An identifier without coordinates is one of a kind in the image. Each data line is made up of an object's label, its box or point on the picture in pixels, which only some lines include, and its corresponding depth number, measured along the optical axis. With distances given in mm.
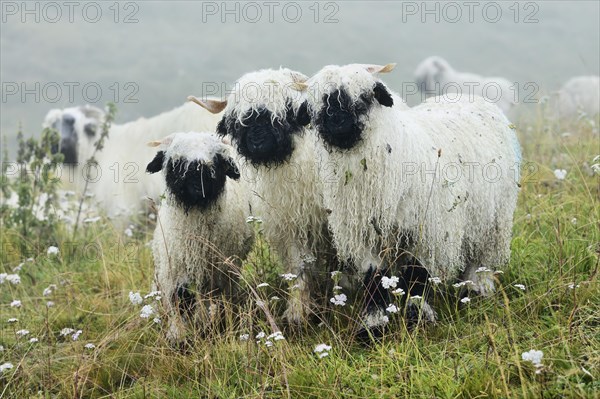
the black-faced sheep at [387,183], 4309
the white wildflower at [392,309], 3711
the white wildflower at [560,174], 4907
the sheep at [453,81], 14320
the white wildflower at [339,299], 3933
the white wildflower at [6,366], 4074
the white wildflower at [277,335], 3529
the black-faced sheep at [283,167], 4738
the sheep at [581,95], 14266
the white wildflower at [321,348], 3416
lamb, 4840
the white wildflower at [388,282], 3771
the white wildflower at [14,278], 4995
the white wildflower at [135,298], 4391
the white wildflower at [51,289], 5393
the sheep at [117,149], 8492
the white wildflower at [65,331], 4699
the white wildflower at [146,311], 4098
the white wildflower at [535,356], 2857
